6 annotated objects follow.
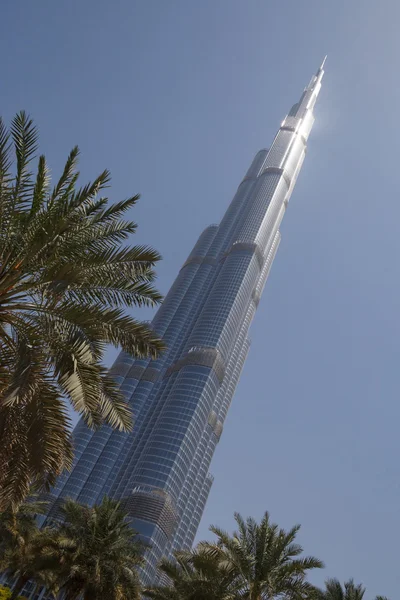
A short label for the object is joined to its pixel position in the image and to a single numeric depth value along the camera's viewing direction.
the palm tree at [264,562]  22.72
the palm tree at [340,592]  24.28
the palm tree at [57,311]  12.10
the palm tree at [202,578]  23.42
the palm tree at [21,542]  32.84
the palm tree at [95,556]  26.42
